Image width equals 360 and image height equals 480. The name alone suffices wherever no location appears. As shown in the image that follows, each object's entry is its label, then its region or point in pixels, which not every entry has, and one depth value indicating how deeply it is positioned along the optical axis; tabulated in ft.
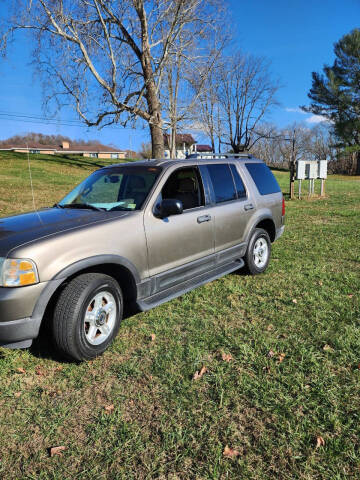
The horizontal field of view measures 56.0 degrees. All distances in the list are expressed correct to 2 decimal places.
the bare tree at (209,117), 58.29
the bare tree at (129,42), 47.75
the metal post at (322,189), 51.31
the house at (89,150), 280.92
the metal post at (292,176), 48.76
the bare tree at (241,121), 138.03
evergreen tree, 130.41
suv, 8.75
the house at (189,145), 229.21
